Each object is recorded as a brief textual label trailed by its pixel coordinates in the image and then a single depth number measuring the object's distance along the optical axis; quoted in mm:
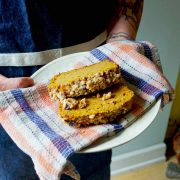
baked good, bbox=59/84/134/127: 607
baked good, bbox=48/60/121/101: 639
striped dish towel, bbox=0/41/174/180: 569
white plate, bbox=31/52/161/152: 583
